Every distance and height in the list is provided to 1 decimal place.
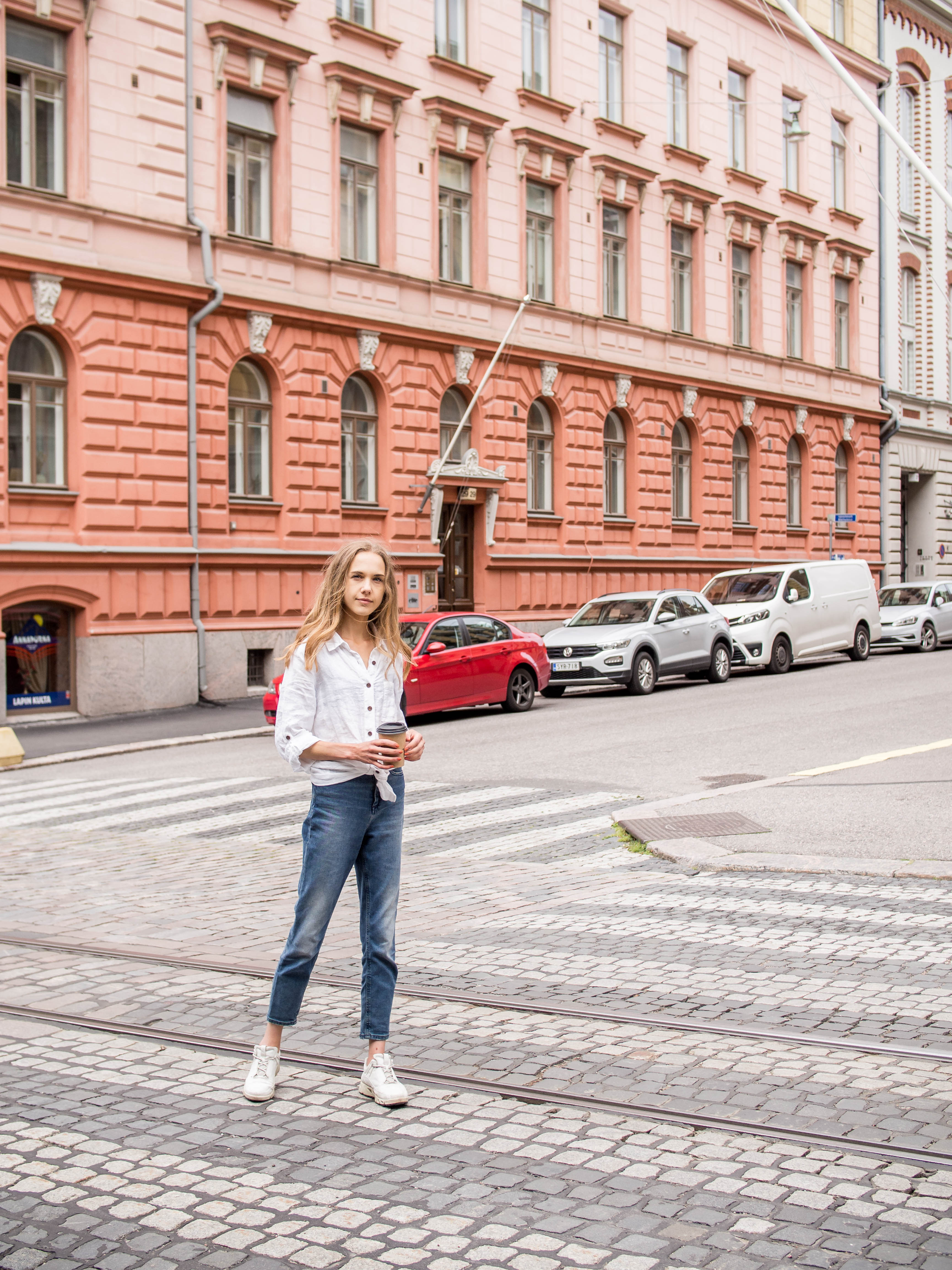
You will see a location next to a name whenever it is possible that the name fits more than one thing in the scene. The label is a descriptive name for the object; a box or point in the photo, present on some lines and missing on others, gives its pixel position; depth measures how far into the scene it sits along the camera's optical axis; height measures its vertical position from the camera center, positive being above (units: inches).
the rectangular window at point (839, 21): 1625.2 +591.3
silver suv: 928.9 -42.7
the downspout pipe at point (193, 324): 932.0 +153.1
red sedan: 799.7 -49.1
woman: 205.3 -28.9
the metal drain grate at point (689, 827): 420.2 -71.1
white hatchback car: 1307.8 -35.4
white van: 1071.0 -25.4
